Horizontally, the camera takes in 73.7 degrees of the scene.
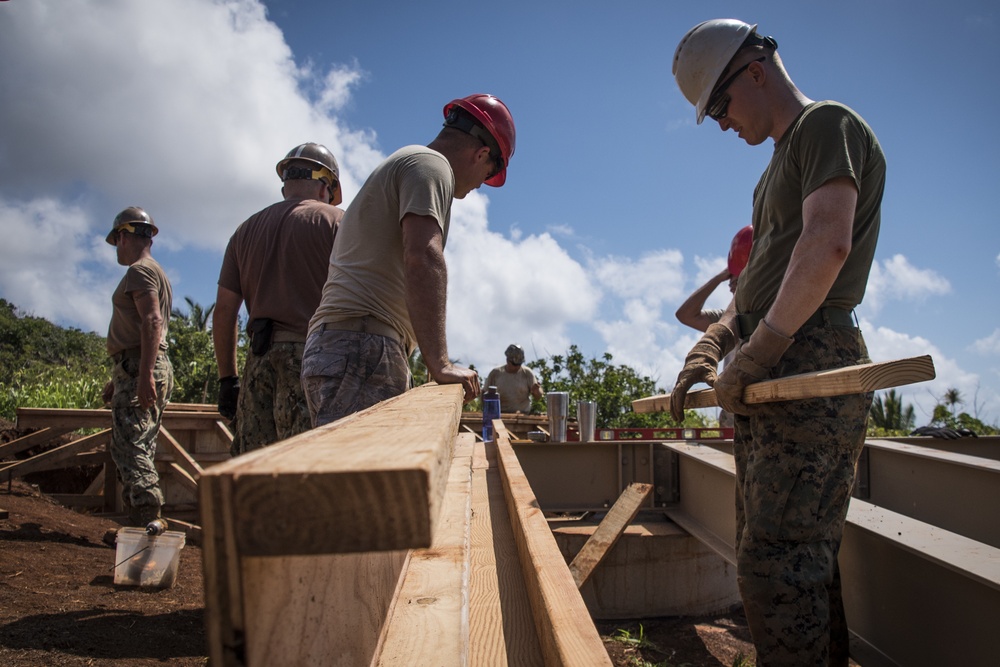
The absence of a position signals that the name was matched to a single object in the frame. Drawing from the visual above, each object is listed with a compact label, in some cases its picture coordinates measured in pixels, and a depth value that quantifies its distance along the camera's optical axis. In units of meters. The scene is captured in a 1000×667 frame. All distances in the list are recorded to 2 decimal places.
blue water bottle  5.86
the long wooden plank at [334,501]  0.55
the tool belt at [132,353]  4.96
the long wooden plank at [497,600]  1.42
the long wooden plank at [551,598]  1.12
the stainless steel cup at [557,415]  5.25
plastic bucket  3.98
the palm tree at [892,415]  17.98
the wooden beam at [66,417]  6.02
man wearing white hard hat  1.88
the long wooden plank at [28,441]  6.13
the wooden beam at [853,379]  1.56
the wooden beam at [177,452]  5.84
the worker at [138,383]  4.80
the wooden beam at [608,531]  3.72
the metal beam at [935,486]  3.31
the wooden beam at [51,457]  5.78
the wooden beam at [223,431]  6.51
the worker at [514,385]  10.27
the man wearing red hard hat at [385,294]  2.25
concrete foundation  4.54
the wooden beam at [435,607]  1.18
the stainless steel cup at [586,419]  5.24
